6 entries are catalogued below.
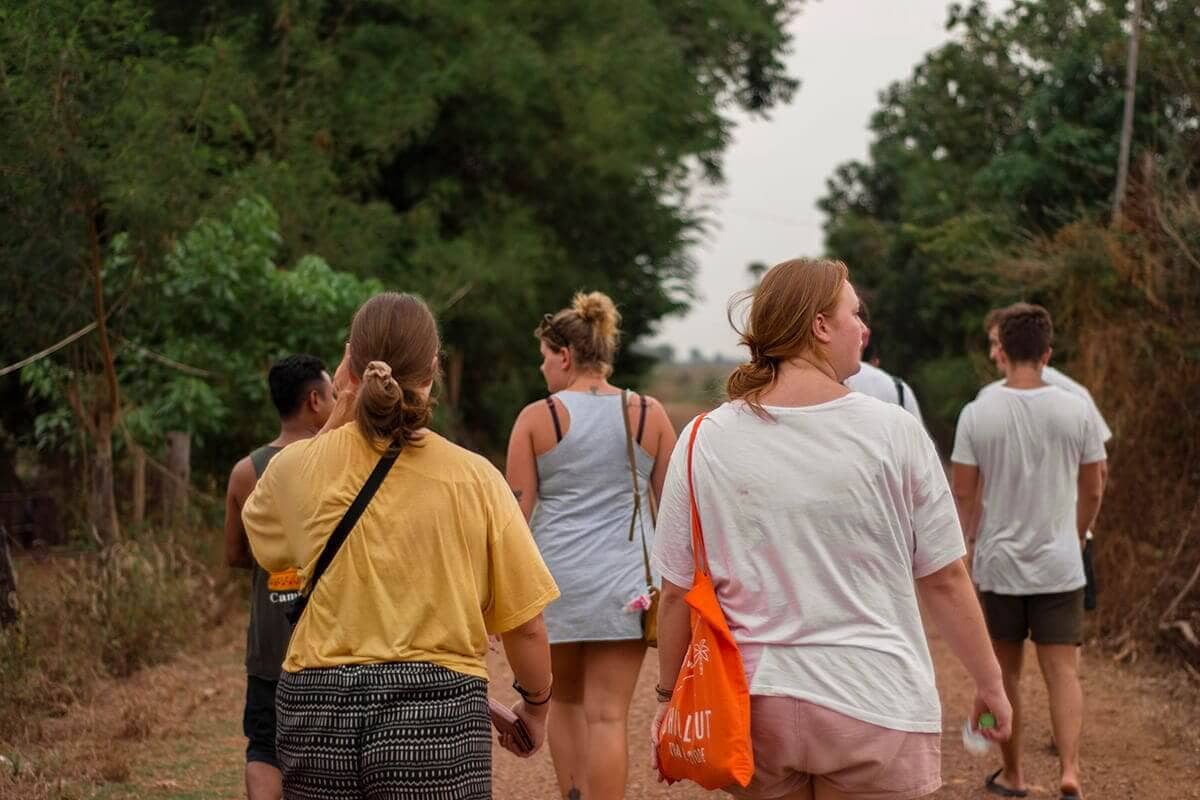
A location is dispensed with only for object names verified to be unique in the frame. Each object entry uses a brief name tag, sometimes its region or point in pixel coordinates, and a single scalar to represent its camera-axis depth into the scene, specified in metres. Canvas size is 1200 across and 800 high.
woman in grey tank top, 11.09
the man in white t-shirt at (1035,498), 12.76
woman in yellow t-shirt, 6.69
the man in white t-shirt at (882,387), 12.42
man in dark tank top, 10.09
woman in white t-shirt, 6.58
